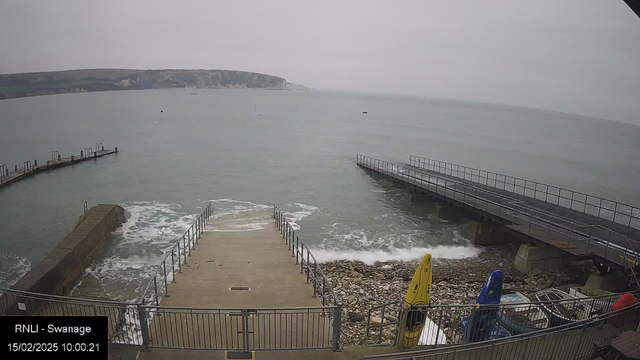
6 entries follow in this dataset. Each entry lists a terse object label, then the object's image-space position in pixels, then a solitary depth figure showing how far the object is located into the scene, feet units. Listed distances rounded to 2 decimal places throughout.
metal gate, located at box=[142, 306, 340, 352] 23.63
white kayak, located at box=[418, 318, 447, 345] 31.45
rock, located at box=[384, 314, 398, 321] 40.46
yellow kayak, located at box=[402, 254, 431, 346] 24.12
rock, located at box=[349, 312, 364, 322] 42.61
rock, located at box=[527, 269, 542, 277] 59.11
